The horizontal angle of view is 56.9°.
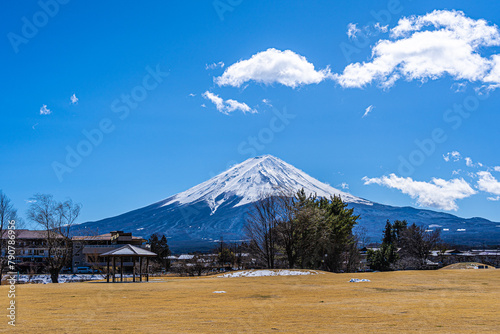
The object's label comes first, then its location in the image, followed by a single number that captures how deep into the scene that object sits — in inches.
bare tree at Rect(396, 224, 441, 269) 2805.1
